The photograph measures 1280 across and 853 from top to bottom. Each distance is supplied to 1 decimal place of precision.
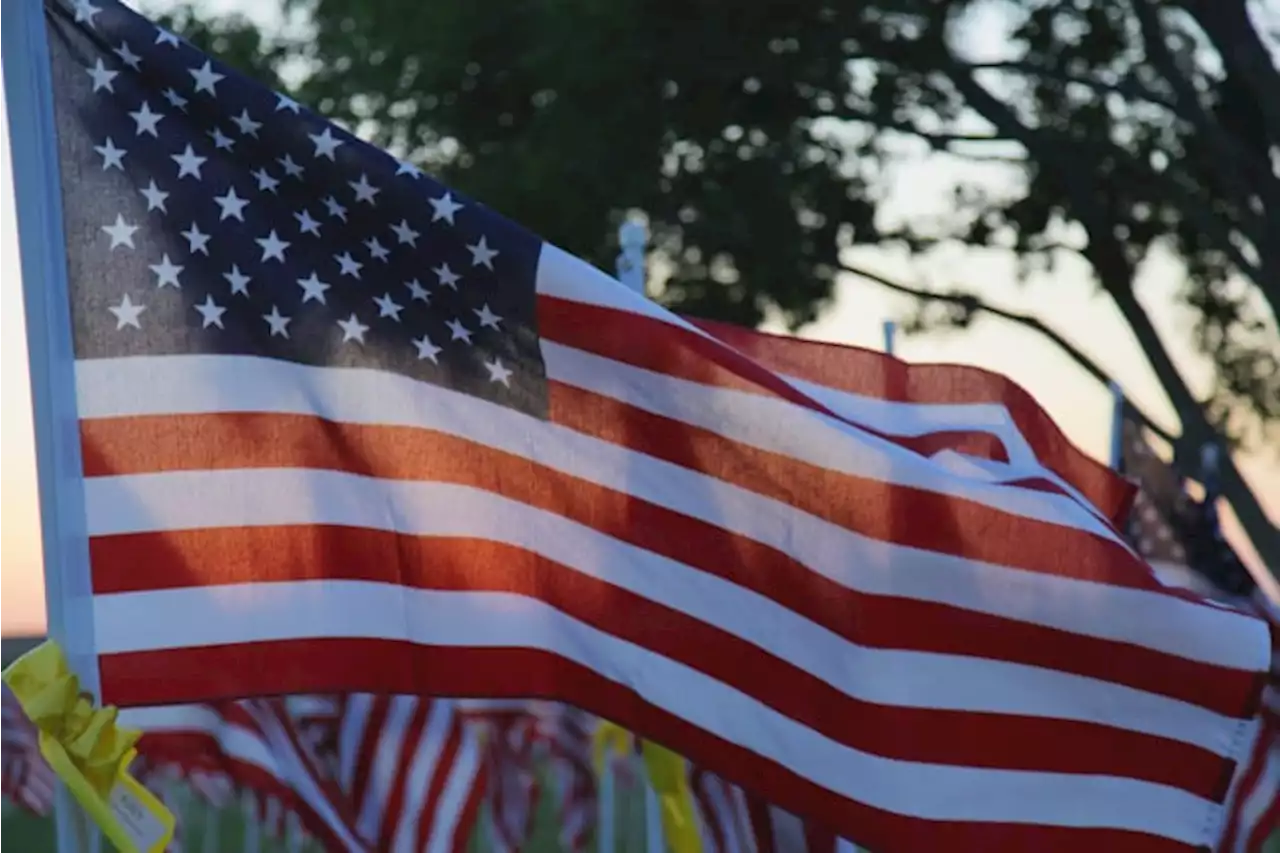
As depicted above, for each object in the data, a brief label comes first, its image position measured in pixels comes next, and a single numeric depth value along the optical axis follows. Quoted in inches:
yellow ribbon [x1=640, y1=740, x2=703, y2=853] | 531.6
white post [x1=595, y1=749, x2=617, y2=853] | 921.0
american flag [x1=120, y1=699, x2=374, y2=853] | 564.2
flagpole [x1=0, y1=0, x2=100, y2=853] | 355.9
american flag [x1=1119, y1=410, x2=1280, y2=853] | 819.1
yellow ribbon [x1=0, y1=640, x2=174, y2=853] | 336.9
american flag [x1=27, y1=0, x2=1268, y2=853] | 389.6
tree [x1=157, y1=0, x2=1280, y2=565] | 1253.6
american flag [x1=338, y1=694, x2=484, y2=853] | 585.4
